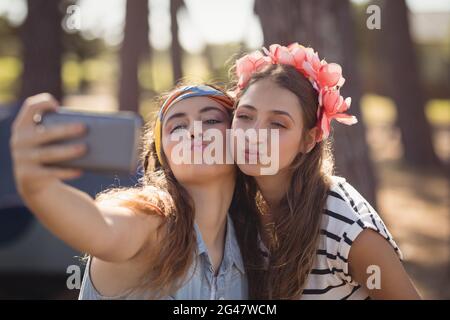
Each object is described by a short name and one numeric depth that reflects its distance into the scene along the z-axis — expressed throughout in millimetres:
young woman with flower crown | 2412
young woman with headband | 1533
